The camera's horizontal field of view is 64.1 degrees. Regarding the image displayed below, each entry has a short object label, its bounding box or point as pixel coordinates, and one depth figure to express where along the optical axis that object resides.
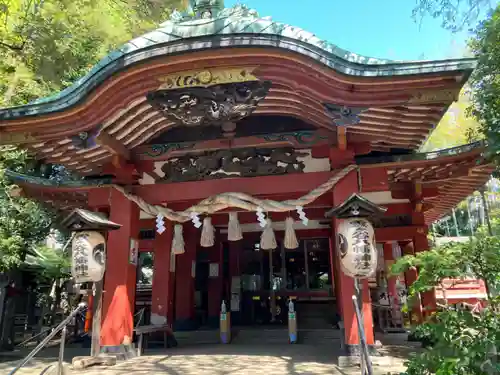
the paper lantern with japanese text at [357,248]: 5.57
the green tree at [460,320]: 3.40
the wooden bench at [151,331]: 7.99
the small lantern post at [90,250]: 6.39
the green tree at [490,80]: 5.09
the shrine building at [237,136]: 5.98
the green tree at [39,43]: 7.48
